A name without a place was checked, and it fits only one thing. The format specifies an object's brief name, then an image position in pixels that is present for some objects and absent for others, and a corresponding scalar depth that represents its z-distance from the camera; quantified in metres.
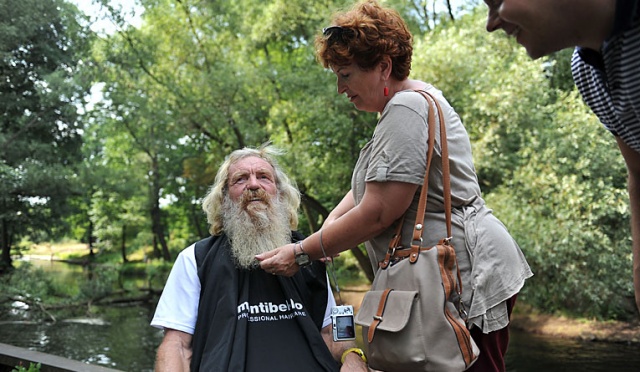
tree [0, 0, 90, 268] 13.70
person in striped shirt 0.87
